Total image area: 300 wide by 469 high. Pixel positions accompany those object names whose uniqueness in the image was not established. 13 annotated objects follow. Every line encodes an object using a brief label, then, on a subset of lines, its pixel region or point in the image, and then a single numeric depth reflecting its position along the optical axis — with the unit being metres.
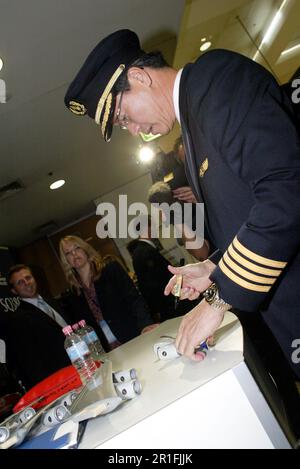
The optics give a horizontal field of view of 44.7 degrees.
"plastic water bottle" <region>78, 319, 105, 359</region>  1.58
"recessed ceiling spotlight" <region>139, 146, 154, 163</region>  5.13
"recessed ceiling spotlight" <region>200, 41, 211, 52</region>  4.02
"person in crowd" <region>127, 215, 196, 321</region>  2.53
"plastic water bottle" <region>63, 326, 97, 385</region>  1.24
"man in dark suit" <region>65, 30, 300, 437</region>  0.66
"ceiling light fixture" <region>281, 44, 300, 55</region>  5.52
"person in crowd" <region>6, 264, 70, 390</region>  2.40
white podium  0.58
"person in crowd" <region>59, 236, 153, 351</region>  2.36
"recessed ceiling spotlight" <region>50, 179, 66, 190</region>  4.95
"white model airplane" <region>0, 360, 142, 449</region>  0.70
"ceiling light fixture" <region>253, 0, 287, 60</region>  4.14
